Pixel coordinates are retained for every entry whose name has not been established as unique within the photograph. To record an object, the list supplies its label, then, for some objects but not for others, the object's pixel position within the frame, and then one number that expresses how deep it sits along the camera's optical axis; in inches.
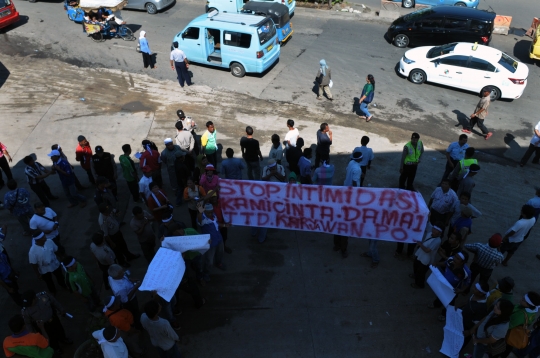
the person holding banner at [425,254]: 261.1
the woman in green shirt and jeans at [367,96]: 479.9
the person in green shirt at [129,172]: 340.2
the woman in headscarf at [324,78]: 517.3
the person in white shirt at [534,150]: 422.6
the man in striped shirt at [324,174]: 312.7
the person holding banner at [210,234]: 270.2
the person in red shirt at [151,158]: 346.1
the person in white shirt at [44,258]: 253.4
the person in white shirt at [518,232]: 280.2
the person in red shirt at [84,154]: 355.4
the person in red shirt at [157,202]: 301.7
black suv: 640.4
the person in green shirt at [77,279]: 238.4
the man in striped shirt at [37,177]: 331.9
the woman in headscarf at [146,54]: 577.1
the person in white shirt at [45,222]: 276.1
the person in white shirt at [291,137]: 383.2
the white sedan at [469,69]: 540.8
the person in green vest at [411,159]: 358.3
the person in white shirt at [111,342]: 197.8
